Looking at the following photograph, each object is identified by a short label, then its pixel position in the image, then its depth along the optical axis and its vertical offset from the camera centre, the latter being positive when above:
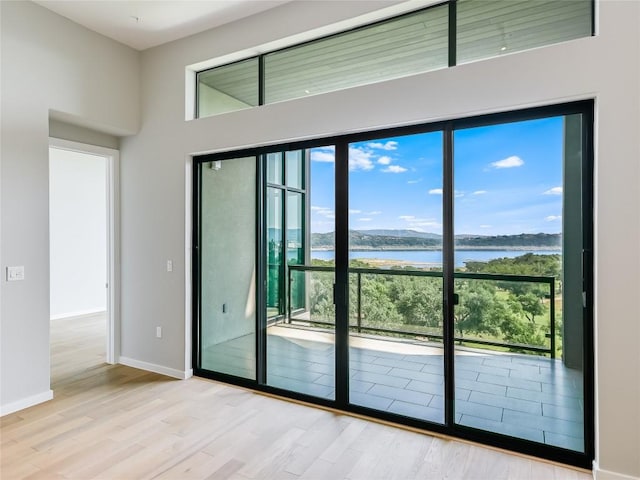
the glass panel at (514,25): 2.50 +1.48
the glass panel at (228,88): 3.78 +1.56
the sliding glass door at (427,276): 2.55 -0.30
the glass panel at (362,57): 2.92 +1.54
